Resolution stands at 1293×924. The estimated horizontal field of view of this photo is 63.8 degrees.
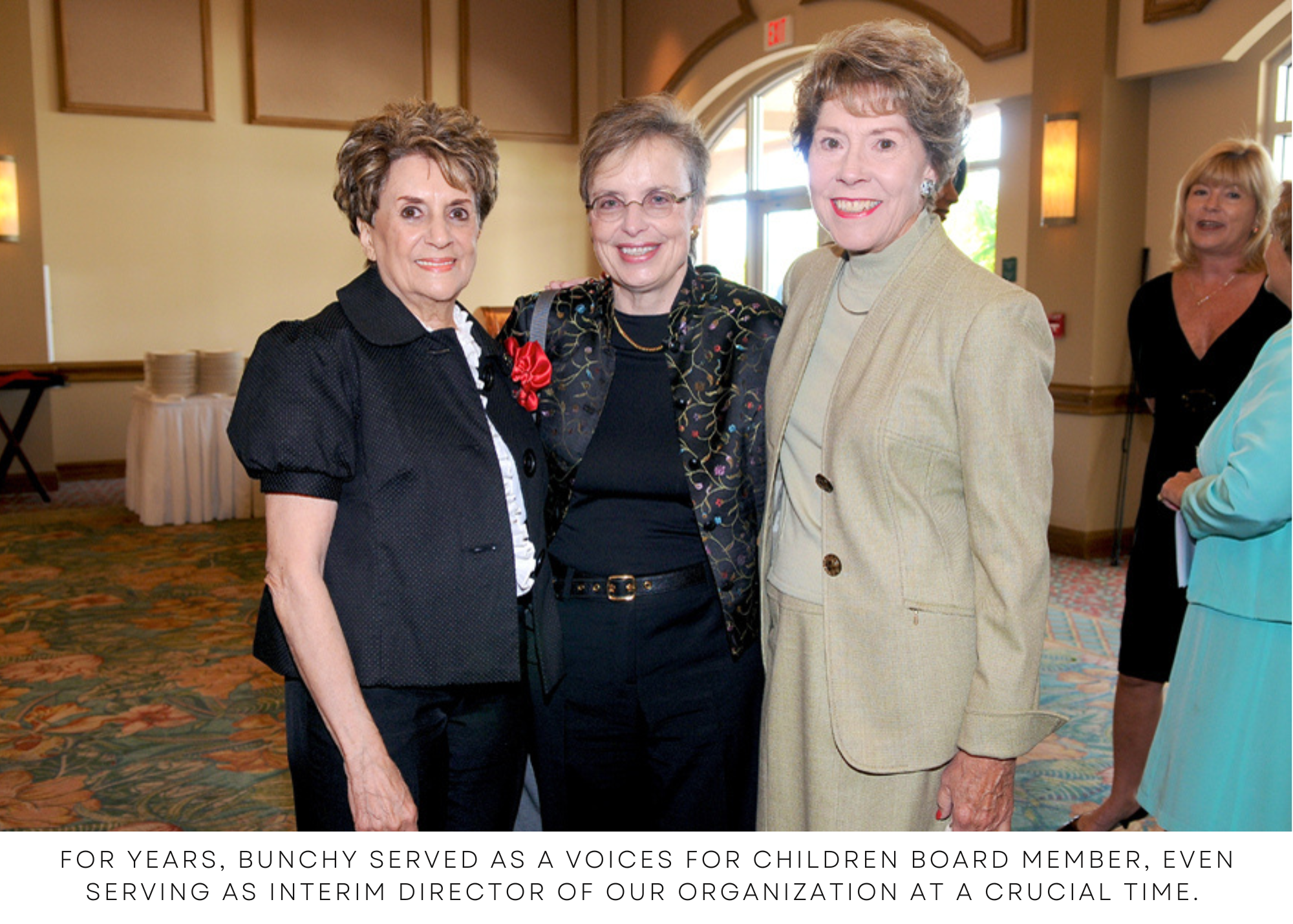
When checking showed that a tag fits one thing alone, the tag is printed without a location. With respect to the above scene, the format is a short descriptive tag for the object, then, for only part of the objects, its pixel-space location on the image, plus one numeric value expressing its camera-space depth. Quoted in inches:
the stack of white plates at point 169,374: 290.2
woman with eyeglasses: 71.8
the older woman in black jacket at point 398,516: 59.9
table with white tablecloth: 285.1
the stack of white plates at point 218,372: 299.6
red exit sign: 319.6
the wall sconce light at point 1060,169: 234.4
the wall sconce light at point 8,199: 325.1
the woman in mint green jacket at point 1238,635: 73.3
